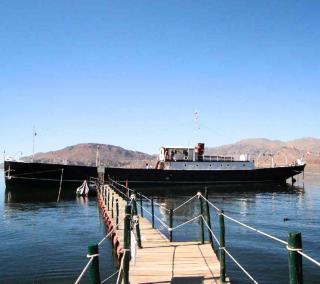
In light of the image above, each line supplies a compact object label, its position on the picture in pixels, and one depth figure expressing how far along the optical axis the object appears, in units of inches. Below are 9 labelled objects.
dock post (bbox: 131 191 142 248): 517.0
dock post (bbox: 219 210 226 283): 367.2
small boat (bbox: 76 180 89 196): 1950.3
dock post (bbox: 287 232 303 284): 194.7
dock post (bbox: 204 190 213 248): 511.1
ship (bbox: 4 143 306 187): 2228.1
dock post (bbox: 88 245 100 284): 245.6
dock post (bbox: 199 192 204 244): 520.5
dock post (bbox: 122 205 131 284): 320.8
